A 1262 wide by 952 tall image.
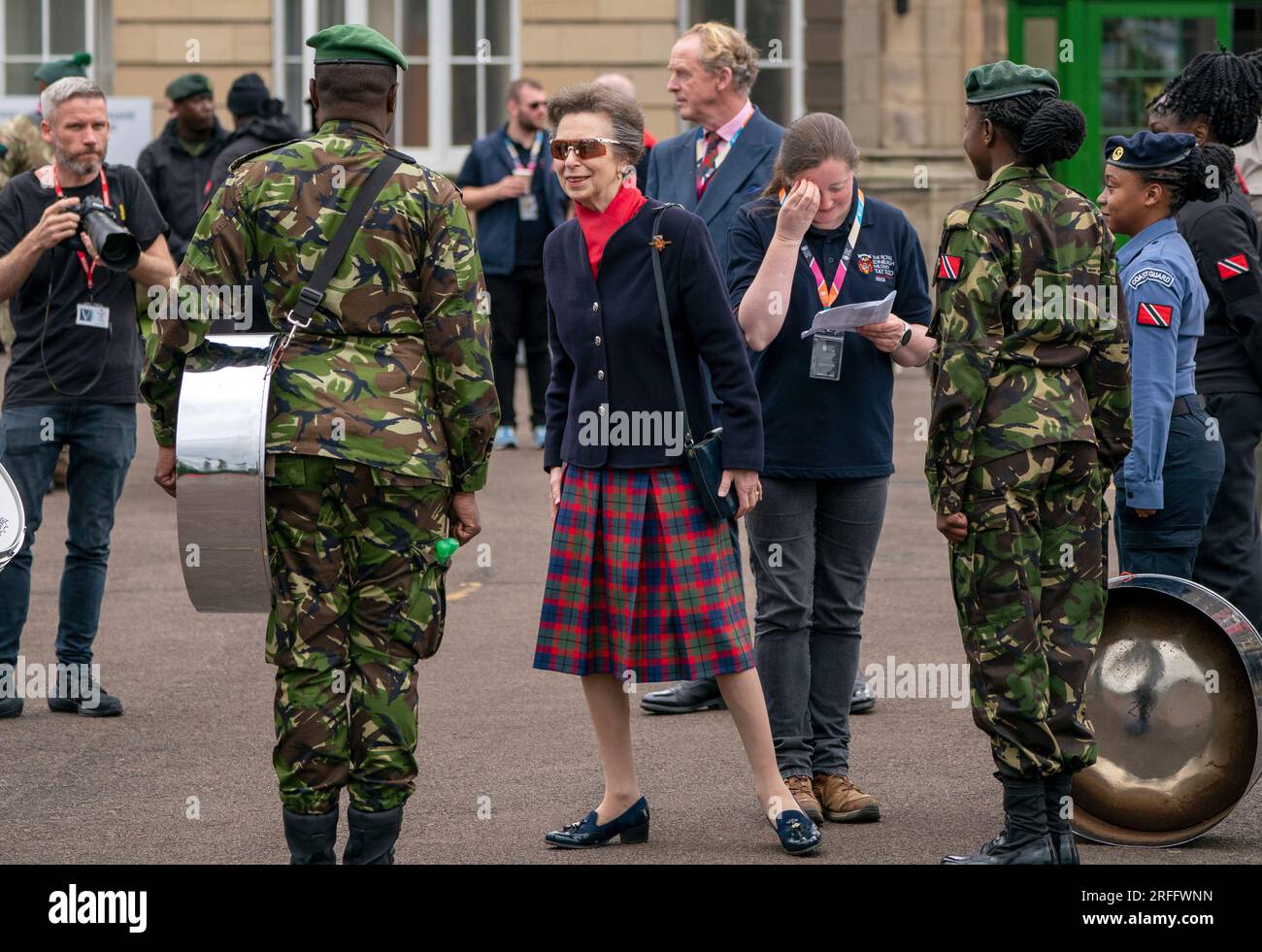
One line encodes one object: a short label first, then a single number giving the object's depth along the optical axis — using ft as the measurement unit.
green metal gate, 59.06
